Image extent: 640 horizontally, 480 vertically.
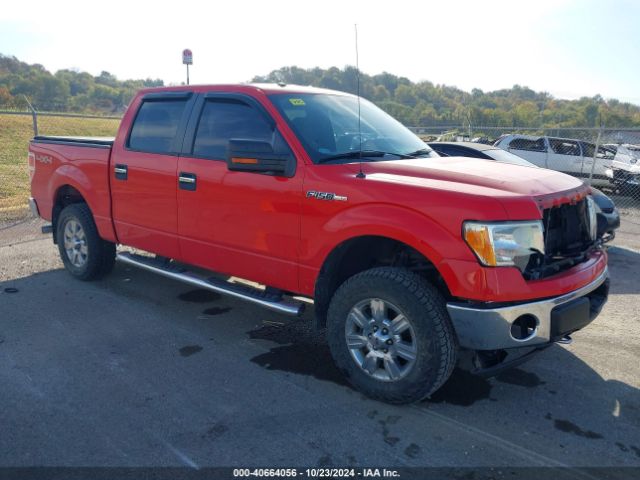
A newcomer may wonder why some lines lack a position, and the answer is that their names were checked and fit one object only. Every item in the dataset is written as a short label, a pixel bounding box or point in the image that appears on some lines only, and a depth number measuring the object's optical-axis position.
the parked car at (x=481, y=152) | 7.56
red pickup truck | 3.23
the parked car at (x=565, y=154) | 14.92
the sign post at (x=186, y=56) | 12.74
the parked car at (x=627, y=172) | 14.28
